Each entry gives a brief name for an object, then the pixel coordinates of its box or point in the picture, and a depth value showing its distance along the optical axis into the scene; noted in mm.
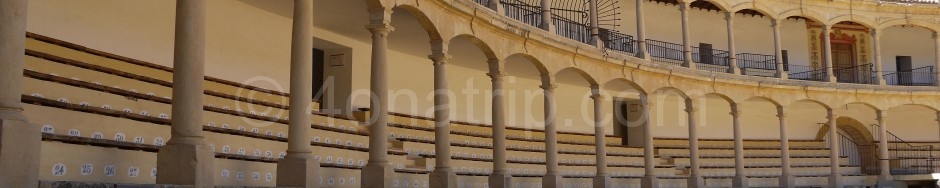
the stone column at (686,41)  21516
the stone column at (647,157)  18891
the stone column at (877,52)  25359
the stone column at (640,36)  20109
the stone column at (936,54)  25859
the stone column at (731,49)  22834
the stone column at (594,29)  18469
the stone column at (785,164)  22656
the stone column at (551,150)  16078
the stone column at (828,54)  24734
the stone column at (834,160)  23703
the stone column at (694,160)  20391
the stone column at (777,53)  23812
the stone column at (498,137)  14531
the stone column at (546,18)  16969
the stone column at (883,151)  24931
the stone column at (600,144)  17641
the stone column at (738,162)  21547
